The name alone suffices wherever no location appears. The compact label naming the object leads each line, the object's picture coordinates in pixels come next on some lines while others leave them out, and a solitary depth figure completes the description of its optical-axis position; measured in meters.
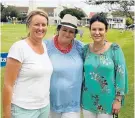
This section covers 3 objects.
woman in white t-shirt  2.90
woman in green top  3.49
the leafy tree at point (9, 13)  67.44
